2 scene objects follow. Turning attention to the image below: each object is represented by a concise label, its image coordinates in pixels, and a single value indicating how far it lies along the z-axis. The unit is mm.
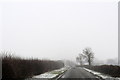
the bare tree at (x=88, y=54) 97938
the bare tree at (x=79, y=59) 141712
